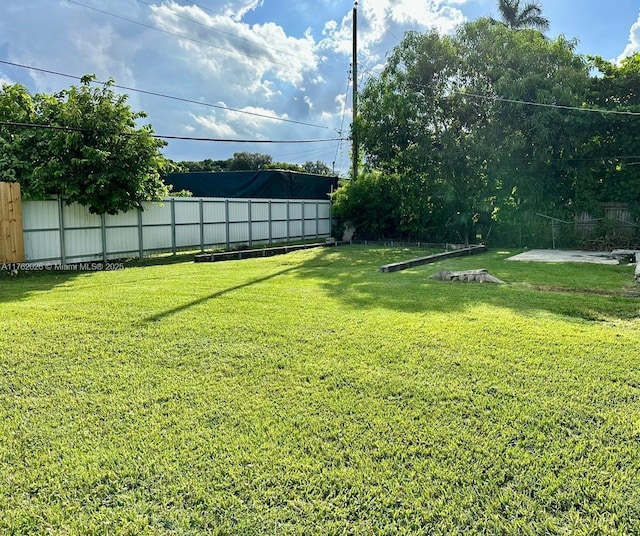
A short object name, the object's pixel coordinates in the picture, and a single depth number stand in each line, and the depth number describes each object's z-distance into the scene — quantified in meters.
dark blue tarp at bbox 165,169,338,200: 18.03
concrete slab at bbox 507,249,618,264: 10.41
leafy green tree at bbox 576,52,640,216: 12.84
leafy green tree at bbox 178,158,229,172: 42.43
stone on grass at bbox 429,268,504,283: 7.15
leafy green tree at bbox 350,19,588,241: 13.50
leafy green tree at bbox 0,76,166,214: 9.40
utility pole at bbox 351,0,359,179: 17.23
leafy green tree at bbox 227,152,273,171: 44.16
